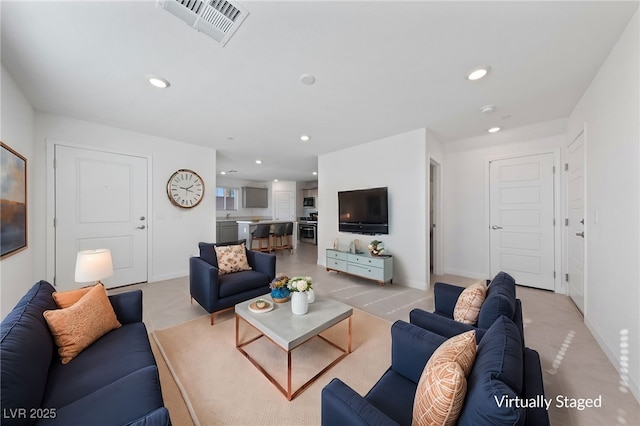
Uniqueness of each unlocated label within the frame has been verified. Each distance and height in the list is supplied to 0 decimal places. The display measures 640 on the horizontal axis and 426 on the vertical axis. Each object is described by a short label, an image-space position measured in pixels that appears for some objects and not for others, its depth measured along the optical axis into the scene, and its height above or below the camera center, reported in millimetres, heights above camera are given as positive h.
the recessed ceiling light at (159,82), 2197 +1275
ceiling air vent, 1412 +1281
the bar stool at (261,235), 6457 -646
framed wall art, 2024 +97
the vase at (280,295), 2135 -771
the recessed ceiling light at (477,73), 2041 +1278
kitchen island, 6617 -464
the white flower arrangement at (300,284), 1870 -597
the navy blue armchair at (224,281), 2451 -805
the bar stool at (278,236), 6886 -728
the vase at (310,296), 2033 -757
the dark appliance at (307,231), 8655 -752
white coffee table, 1573 -860
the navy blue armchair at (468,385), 663 -674
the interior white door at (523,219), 3504 -102
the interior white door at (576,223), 2693 -128
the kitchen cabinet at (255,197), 8258 +552
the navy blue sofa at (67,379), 854 -785
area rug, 1419 -1224
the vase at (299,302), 1908 -750
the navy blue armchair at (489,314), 1303 -614
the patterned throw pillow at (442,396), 753 -623
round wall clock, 4062 +433
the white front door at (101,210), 3156 +23
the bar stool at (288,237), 7133 -825
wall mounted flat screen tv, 3920 +23
